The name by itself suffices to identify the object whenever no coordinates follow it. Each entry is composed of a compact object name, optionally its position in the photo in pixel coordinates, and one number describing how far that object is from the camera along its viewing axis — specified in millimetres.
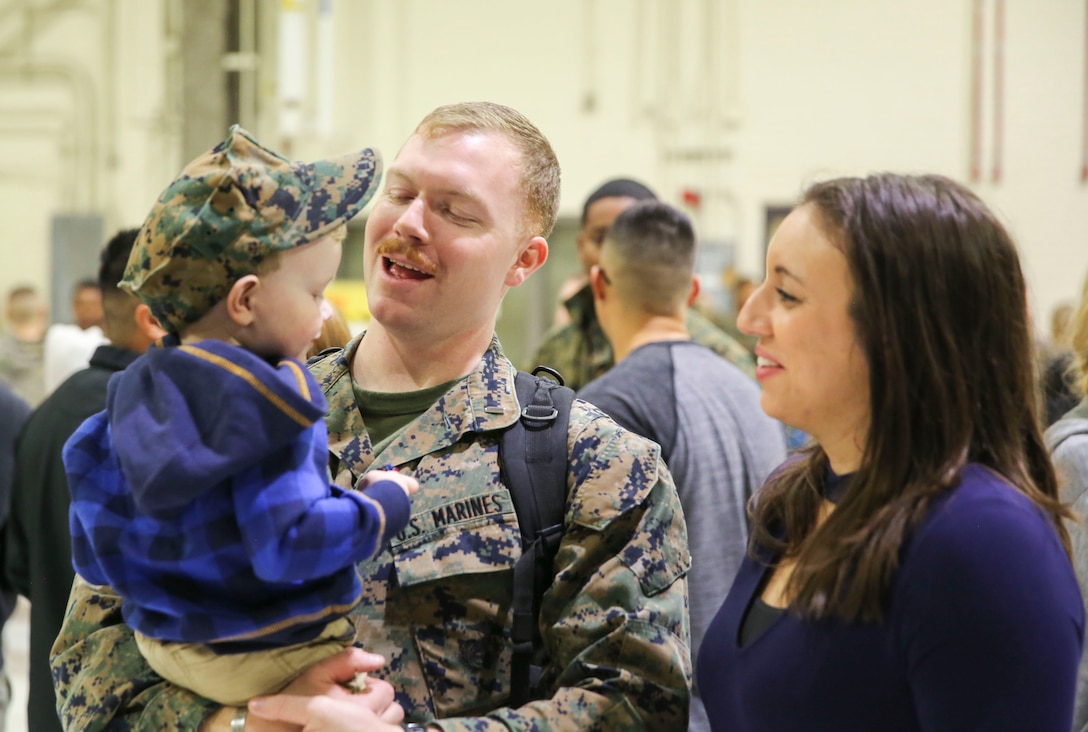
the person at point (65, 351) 5141
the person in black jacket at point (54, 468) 2934
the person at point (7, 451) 3531
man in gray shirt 2953
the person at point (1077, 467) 1990
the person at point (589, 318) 4133
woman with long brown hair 1188
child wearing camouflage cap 1264
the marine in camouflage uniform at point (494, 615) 1469
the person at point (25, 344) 7672
